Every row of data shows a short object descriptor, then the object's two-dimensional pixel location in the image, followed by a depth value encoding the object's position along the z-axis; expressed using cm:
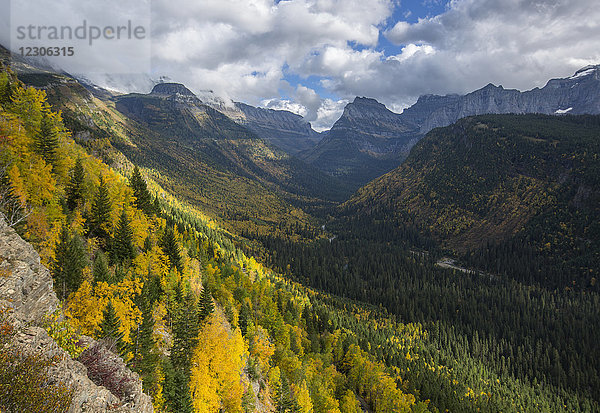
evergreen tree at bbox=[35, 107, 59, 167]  5194
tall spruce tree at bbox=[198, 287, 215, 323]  5366
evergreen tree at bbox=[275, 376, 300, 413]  5416
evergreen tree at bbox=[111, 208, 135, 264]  5172
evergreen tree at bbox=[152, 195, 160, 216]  8276
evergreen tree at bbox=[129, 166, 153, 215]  7656
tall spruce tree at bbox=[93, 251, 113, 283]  4006
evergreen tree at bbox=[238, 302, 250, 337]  6369
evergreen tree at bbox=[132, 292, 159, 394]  3275
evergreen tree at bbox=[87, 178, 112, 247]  5272
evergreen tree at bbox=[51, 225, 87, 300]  3656
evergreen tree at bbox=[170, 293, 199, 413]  3633
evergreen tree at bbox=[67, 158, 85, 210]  5366
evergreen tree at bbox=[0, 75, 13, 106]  5716
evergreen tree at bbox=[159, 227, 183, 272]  6225
